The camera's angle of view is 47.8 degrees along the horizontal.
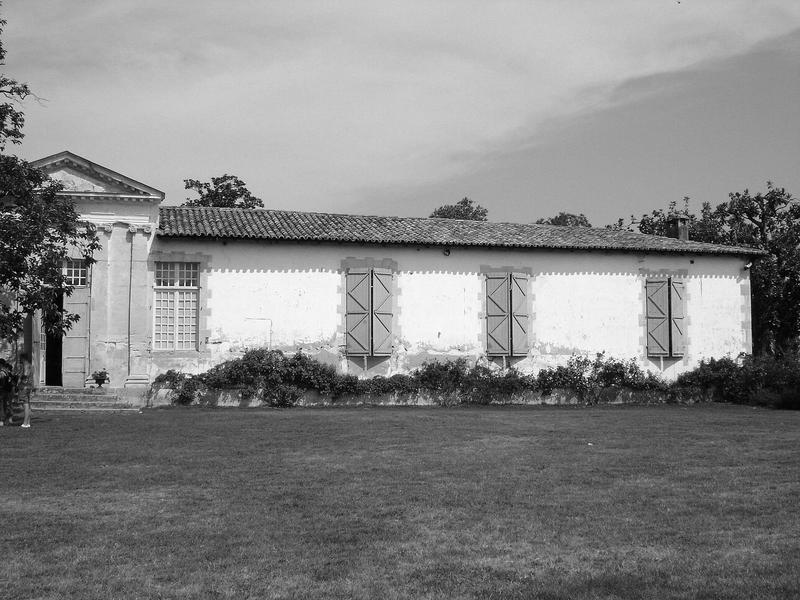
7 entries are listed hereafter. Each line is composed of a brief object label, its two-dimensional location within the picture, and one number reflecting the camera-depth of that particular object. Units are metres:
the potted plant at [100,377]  21.36
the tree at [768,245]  31.23
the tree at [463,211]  42.41
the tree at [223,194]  37.20
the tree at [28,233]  14.96
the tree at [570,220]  44.09
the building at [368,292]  21.88
